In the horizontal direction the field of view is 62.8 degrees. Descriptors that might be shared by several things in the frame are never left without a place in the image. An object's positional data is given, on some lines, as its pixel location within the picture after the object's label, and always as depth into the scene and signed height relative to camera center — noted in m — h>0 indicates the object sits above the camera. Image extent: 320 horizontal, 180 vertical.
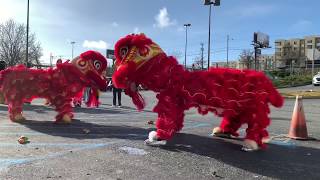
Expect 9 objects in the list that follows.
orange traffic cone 5.57 -0.69
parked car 25.14 +1.17
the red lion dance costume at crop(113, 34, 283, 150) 4.79 +0.06
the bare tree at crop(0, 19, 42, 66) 35.13 +5.77
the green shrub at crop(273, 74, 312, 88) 26.07 +1.12
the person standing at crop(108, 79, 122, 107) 11.75 -0.29
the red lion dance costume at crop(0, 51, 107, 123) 6.90 +0.19
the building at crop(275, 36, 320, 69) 52.31 +8.89
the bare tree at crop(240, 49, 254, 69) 47.18 +6.36
